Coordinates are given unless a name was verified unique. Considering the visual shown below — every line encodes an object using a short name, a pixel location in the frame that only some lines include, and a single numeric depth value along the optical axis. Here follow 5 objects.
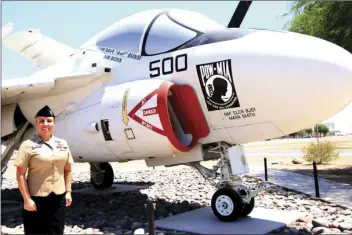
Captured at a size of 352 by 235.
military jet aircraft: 5.09
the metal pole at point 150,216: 4.07
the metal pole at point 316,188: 7.98
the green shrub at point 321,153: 17.33
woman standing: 3.57
